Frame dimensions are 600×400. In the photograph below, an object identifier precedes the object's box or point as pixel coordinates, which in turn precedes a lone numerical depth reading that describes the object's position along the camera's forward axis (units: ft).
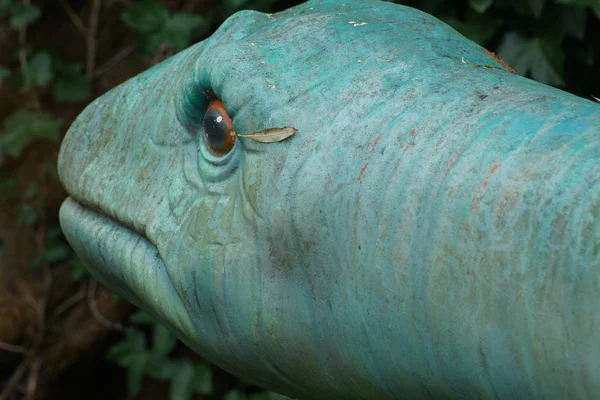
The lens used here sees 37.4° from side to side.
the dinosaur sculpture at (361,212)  2.47
